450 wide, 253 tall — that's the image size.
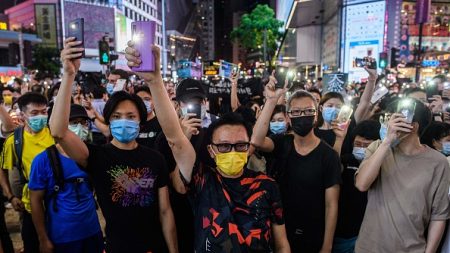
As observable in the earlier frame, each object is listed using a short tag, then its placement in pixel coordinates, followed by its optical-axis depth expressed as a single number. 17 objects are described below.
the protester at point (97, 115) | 5.33
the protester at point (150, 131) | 3.87
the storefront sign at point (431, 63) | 20.97
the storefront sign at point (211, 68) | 9.94
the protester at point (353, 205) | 3.09
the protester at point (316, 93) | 5.56
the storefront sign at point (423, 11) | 11.59
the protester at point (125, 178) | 2.45
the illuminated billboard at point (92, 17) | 43.03
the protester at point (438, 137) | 3.18
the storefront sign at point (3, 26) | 41.69
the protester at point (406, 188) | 2.37
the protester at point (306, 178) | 2.78
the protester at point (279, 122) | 3.99
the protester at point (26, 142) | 3.61
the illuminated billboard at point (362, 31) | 20.42
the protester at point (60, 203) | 2.88
